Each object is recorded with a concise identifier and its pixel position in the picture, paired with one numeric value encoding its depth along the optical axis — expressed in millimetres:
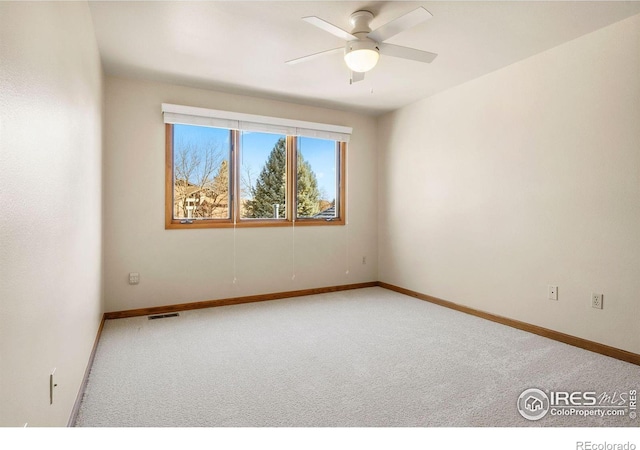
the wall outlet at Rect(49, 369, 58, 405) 1409
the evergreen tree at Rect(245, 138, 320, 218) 4371
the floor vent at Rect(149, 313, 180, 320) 3576
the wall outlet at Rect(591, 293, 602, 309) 2697
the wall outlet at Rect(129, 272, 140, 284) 3646
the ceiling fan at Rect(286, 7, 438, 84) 2293
